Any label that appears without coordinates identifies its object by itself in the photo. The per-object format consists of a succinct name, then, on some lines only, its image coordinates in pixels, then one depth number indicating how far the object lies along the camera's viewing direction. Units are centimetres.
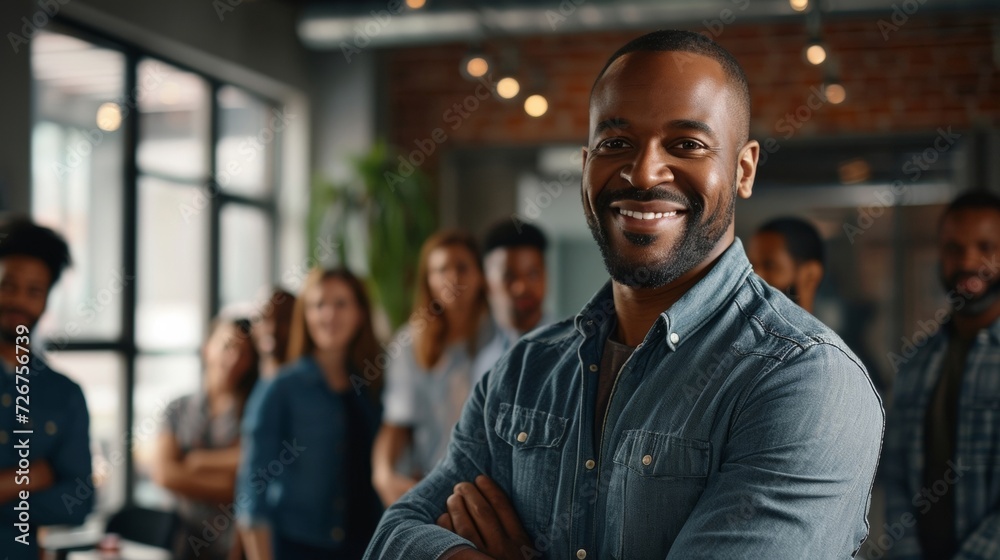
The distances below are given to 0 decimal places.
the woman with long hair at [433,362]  334
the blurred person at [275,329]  379
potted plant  543
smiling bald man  117
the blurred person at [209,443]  343
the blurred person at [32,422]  218
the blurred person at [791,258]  289
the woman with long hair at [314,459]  312
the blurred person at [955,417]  271
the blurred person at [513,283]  335
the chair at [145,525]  348
